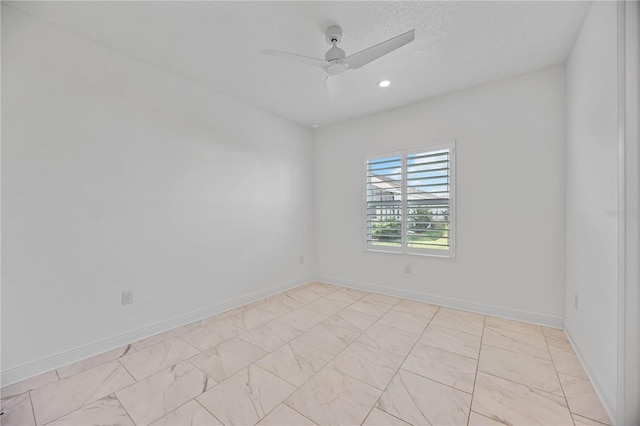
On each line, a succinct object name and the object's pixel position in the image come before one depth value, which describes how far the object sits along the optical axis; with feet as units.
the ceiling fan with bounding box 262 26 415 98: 5.93
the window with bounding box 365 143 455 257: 10.82
